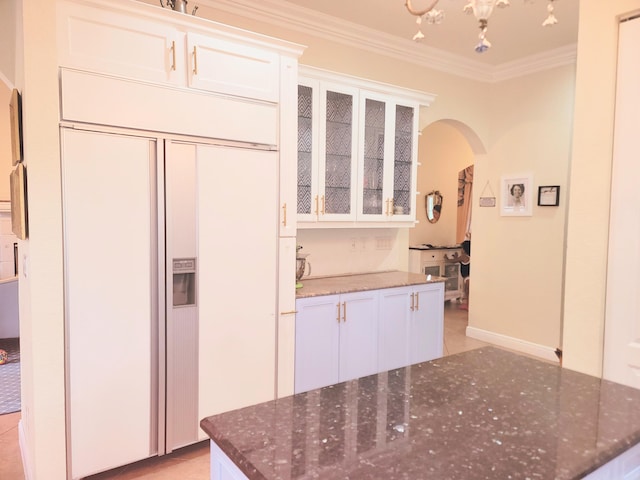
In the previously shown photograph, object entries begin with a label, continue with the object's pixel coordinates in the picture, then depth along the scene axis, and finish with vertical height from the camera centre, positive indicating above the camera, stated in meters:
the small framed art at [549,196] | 4.24 +0.26
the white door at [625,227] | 1.83 -0.02
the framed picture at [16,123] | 2.09 +0.45
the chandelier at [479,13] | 1.74 +0.84
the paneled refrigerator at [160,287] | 2.10 -0.38
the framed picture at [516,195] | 4.47 +0.28
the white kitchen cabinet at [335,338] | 2.90 -0.85
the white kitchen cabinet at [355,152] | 3.21 +0.54
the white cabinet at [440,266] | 6.36 -0.68
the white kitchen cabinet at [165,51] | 2.03 +0.86
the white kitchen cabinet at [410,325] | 3.37 -0.85
